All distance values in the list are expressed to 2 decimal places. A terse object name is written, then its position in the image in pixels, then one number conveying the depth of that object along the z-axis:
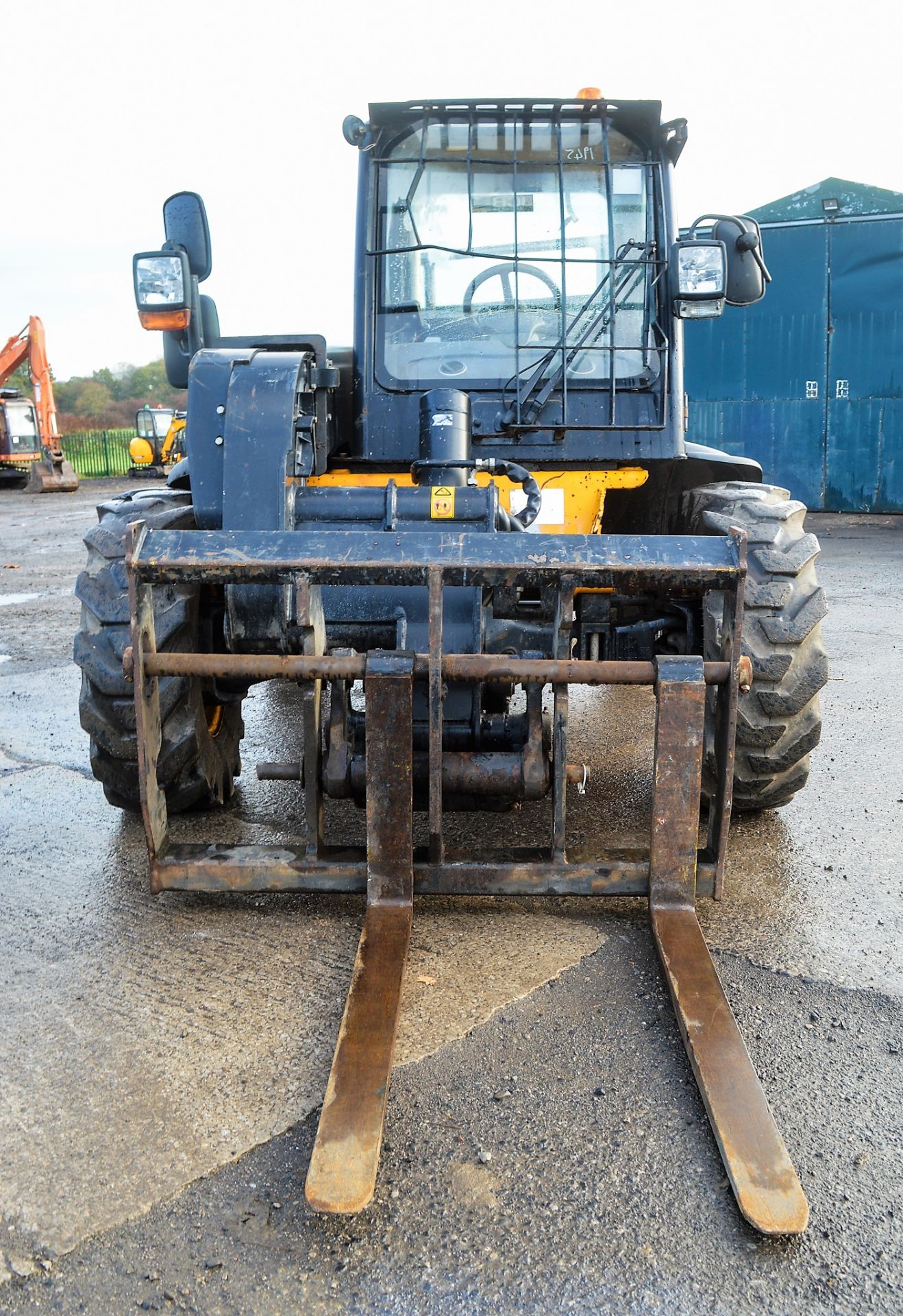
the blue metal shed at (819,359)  14.94
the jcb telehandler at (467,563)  3.11
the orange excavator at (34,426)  27.23
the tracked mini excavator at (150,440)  30.39
